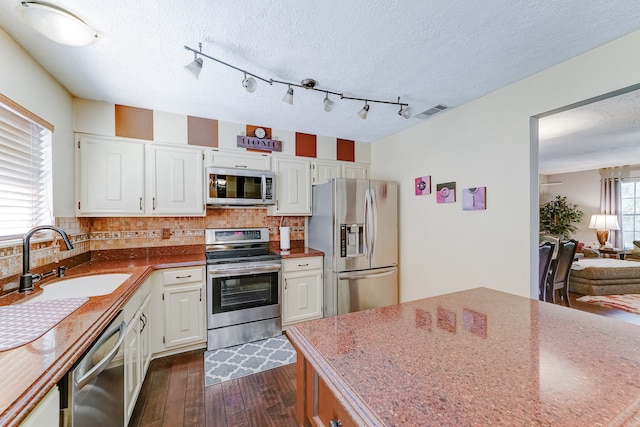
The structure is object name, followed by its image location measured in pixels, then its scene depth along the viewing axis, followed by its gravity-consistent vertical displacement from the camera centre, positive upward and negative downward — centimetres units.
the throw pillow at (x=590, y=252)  530 -82
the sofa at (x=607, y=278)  398 -102
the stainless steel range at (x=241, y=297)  253 -84
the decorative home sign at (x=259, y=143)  296 +81
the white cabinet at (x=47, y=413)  69 -56
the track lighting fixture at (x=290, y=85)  160 +101
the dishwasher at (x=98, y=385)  88 -67
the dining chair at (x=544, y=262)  285 -55
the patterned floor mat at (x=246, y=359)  218 -132
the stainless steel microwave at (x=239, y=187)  271 +29
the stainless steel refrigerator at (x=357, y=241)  292 -33
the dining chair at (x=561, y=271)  322 -76
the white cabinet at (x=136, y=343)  153 -87
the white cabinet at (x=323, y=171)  334 +55
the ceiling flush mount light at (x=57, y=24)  128 +99
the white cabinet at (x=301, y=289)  287 -85
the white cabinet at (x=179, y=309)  232 -87
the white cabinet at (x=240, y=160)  284 +60
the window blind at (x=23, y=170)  151 +29
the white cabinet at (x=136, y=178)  235 +34
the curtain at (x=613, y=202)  578 +22
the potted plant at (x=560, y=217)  618 -12
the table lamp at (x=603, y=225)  571 -29
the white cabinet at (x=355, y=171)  356 +59
